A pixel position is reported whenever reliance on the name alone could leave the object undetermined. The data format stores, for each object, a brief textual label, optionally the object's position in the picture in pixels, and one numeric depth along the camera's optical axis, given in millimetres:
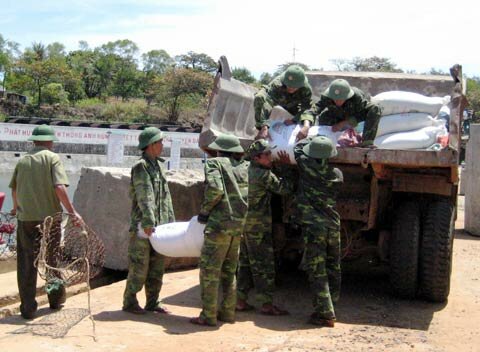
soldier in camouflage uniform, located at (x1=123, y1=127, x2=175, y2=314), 5824
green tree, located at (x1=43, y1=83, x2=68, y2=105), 50000
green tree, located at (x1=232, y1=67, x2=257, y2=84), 63381
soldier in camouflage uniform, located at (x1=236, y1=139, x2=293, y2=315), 6234
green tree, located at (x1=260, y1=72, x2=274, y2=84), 60950
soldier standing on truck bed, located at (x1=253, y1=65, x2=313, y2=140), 6844
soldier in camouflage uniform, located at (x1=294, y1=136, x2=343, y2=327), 6059
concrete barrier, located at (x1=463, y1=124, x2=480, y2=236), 13203
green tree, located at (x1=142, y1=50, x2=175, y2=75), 71481
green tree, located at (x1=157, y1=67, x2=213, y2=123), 53125
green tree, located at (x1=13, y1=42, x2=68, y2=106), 51219
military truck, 6340
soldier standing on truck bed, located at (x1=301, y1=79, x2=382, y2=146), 6625
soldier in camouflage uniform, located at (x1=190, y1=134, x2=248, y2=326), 5625
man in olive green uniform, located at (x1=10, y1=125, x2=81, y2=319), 5910
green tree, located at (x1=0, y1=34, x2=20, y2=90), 50416
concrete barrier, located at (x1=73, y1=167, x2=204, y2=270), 8234
